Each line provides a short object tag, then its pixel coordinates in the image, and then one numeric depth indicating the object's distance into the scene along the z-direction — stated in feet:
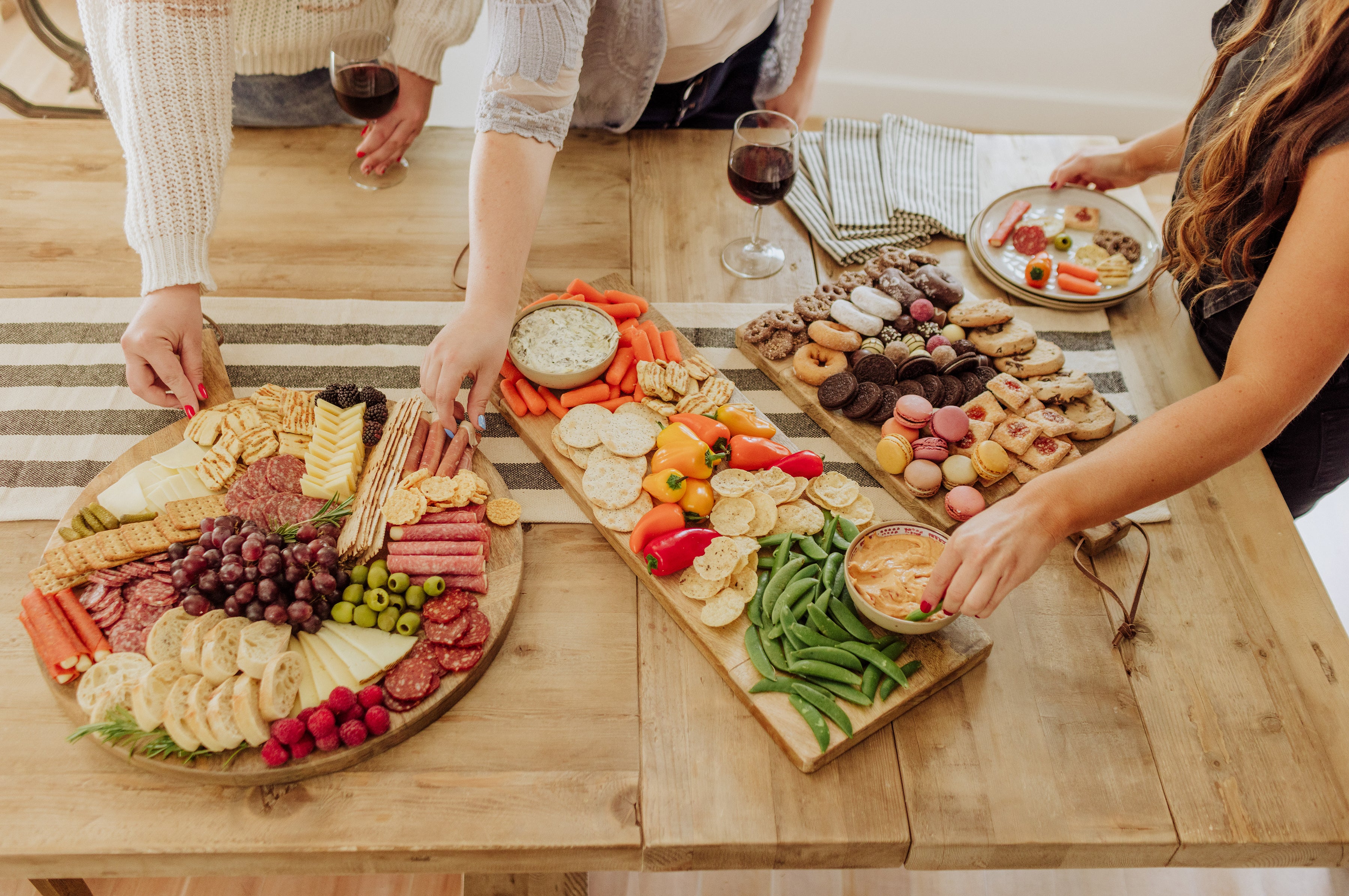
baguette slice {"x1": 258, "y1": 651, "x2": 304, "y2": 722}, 4.44
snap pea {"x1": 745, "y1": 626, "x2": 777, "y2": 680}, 4.83
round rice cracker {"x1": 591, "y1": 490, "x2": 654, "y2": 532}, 5.41
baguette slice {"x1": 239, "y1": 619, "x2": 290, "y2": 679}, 4.56
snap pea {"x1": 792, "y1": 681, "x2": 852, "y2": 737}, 4.61
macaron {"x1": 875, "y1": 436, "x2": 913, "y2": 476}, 5.76
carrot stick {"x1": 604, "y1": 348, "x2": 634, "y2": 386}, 6.11
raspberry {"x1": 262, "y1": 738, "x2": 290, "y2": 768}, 4.36
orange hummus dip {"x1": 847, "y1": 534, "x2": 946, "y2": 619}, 4.95
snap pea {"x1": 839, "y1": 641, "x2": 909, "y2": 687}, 4.74
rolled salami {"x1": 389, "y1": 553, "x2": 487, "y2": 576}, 5.06
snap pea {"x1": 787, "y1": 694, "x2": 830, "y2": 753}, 4.55
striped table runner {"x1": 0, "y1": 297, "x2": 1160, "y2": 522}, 5.76
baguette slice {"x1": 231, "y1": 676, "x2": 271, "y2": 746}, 4.37
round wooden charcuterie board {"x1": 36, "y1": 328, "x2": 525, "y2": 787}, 4.40
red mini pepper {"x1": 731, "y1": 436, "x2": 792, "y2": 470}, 5.68
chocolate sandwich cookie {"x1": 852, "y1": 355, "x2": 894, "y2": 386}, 6.19
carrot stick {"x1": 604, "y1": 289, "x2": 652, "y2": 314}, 6.68
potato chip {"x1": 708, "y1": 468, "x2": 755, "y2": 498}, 5.53
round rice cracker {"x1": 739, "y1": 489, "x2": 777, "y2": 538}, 5.38
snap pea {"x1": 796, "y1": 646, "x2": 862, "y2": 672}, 4.83
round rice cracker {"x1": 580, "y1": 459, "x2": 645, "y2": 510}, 5.50
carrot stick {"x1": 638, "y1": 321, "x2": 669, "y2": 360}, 6.33
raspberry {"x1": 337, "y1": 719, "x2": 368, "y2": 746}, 4.45
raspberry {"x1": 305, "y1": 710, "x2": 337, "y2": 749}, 4.42
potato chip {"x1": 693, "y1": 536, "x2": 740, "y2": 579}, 5.12
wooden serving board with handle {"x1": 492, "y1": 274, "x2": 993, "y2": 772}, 4.62
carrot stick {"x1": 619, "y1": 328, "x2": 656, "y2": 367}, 6.23
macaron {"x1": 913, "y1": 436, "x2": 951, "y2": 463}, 5.77
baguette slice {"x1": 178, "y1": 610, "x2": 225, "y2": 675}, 4.54
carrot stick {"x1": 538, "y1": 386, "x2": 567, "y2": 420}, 6.00
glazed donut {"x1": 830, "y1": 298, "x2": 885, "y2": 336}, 6.42
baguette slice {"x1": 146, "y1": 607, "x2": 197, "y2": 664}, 4.61
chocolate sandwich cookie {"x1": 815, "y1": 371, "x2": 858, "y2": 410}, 6.07
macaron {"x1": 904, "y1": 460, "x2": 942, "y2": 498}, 5.67
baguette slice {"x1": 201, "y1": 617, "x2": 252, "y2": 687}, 4.50
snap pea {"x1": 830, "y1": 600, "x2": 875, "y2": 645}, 4.91
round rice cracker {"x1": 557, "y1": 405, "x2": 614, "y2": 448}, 5.79
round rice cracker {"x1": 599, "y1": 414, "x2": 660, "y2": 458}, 5.72
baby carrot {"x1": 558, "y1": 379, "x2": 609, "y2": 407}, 6.00
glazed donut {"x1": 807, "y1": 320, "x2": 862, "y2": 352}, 6.35
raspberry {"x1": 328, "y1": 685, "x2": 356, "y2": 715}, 4.51
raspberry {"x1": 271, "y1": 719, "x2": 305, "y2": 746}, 4.38
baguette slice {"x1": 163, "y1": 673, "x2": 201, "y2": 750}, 4.32
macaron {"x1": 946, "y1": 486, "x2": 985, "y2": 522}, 5.55
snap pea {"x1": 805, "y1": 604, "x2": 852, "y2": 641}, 4.92
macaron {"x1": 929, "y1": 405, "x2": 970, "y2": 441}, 5.79
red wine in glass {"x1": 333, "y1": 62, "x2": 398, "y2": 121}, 6.73
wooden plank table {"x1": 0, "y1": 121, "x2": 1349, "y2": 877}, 4.36
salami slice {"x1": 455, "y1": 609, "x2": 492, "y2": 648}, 4.84
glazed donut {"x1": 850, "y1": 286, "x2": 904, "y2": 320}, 6.53
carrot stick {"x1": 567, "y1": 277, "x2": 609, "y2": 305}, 6.63
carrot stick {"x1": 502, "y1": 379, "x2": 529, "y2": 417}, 6.01
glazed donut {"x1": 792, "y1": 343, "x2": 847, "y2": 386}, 6.27
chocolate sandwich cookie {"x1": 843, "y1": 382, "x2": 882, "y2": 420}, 6.02
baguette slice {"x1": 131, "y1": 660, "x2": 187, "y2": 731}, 4.39
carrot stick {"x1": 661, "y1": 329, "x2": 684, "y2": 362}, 6.32
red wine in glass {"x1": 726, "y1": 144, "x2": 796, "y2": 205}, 6.35
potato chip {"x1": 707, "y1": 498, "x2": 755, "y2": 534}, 5.37
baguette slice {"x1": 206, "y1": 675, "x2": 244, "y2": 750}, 4.33
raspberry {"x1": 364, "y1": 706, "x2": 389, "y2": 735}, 4.50
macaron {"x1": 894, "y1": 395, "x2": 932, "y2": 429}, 5.88
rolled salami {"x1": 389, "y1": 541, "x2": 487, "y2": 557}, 5.14
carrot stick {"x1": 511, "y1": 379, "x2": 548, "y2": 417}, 5.99
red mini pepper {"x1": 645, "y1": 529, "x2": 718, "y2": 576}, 5.14
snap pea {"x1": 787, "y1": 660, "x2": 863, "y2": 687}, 4.78
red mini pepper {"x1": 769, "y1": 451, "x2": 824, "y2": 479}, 5.65
